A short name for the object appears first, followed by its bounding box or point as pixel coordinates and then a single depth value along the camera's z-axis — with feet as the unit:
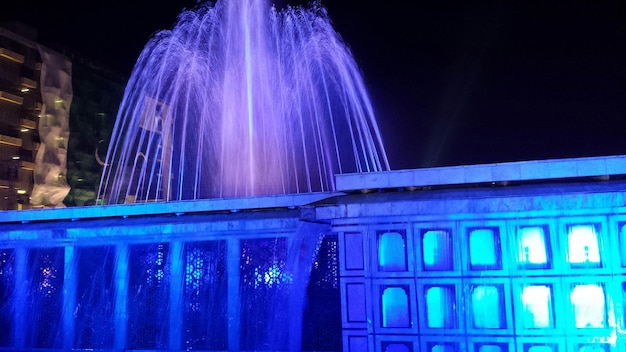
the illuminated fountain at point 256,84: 76.33
